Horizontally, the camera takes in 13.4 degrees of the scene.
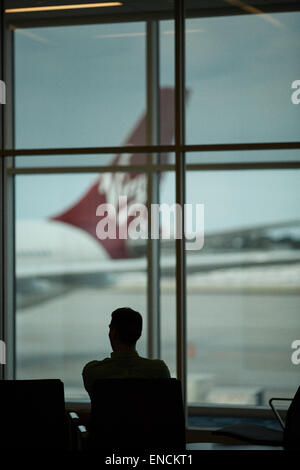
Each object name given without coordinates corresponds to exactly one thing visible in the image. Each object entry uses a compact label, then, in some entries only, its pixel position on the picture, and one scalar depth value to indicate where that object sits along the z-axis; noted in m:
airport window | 10.51
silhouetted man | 6.43
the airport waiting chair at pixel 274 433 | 6.82
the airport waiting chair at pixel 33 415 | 5.69
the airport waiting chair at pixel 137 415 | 5.69
